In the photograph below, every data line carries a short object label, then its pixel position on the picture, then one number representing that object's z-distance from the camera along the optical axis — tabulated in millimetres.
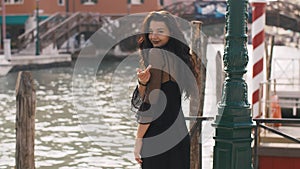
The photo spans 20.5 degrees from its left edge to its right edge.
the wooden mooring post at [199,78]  5886
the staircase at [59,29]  33747
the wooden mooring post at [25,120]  5774
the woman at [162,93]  3315
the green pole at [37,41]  31994
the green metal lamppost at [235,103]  3523
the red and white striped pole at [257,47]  7695
